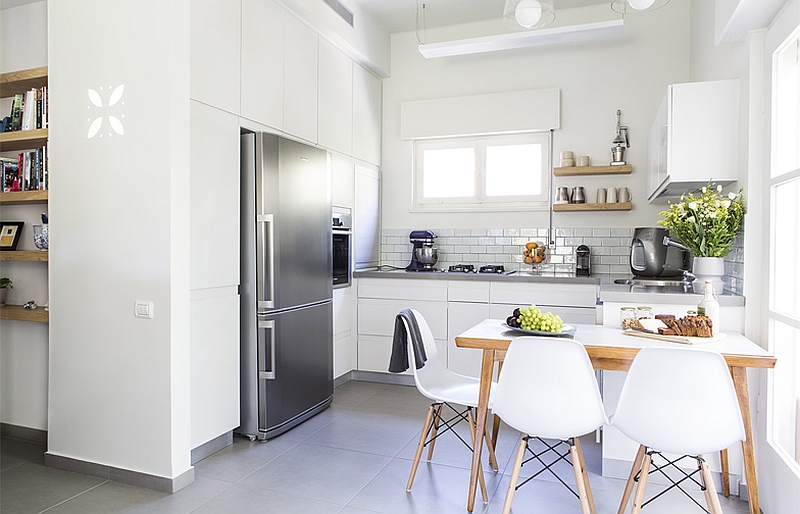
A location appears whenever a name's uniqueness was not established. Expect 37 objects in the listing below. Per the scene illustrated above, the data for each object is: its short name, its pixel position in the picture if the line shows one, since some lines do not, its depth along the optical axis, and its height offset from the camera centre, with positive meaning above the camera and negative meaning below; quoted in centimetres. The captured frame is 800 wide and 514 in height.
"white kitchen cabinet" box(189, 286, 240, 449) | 303 -68
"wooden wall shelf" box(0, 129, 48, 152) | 323 +63
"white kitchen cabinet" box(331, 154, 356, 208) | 467 +56
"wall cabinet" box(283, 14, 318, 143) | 397 +124
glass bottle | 260 -28
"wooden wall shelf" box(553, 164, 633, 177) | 462 +66
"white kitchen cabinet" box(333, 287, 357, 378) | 462 -74
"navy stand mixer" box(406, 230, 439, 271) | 511 -5
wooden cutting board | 243 -41
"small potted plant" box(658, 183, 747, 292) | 282 +11
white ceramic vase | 291 -12
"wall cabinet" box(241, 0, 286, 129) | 349 +122
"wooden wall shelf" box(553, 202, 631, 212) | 466 +35
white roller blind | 496 +124
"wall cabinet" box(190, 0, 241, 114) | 306 +112
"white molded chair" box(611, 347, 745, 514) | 200 -59
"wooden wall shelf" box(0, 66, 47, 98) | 323 +99
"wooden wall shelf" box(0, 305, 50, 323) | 323 -42
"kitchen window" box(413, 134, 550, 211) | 510 +71
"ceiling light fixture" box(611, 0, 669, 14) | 250 +111
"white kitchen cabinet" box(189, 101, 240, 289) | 302 +28
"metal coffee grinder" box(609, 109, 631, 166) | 464 +84
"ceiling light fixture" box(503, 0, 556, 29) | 263 +113
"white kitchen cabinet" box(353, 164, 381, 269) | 509 +26
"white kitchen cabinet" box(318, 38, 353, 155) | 449 +125
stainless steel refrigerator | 338 -23
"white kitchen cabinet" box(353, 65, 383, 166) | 510 +126
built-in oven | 461 +0
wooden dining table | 221 -44
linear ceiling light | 416 +164
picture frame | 353 +6
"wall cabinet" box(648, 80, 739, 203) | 292 +62
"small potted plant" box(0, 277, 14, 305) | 353 -27
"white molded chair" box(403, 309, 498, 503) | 273 -75
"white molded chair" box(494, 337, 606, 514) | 216 -59
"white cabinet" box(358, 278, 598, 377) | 427 -48
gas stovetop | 486 -20
